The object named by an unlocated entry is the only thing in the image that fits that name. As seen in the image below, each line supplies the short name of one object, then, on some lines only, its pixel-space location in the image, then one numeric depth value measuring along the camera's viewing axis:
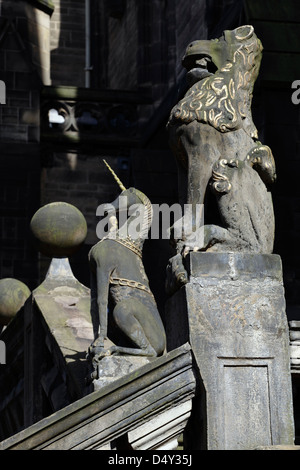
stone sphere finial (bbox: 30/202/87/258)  15.06
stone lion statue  10.28
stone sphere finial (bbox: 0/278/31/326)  17.70
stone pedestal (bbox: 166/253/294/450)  9.52
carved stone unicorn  11.74
